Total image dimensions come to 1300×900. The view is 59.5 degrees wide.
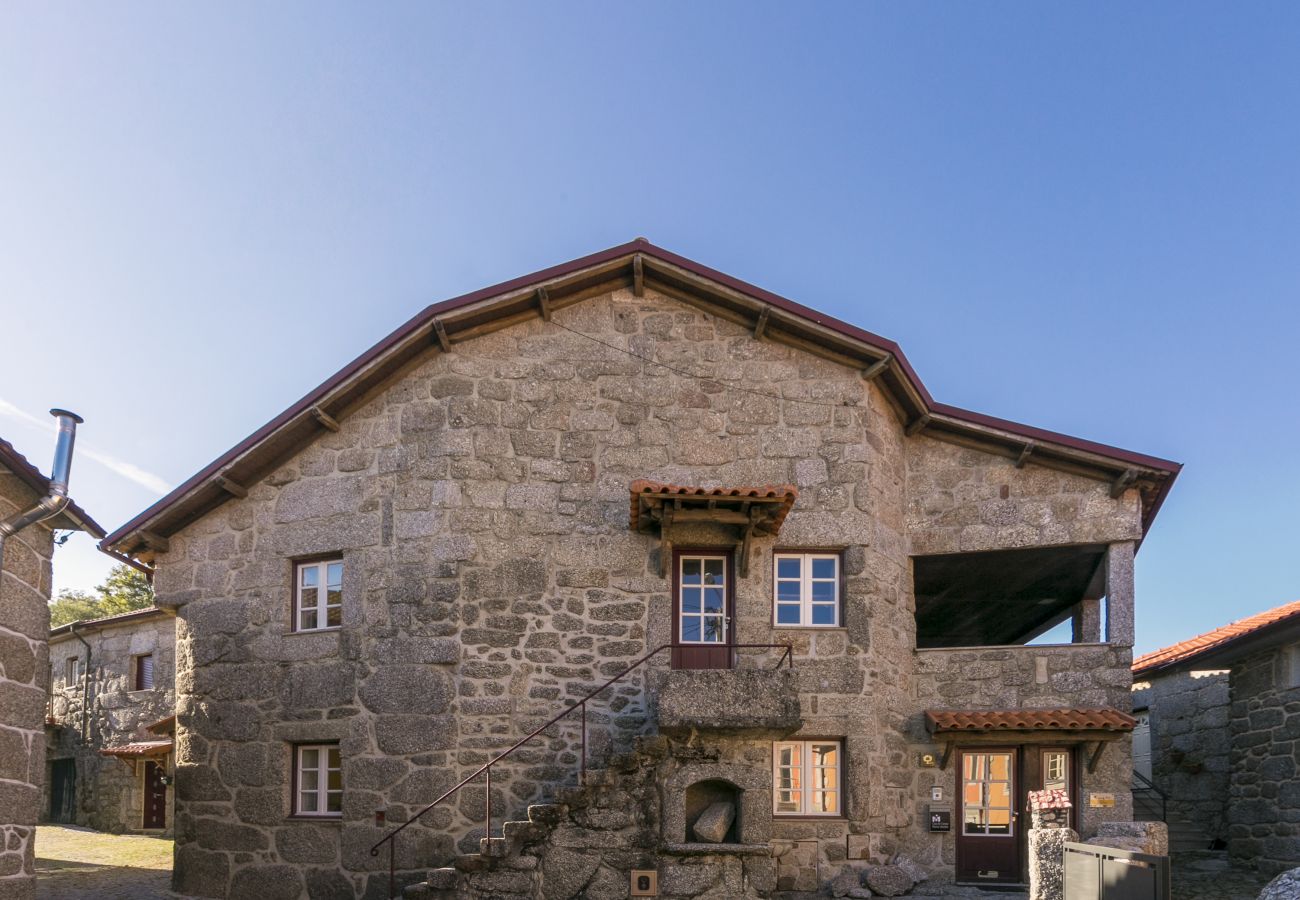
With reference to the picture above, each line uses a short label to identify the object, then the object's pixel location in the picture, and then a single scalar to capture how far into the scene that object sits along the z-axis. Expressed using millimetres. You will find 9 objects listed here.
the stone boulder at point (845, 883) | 11500
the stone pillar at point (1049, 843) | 8086
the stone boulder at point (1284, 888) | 6902
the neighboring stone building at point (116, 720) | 20938
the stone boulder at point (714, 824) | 10281
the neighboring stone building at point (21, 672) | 7734
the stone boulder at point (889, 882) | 11523
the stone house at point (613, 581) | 11867
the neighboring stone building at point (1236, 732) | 13539
